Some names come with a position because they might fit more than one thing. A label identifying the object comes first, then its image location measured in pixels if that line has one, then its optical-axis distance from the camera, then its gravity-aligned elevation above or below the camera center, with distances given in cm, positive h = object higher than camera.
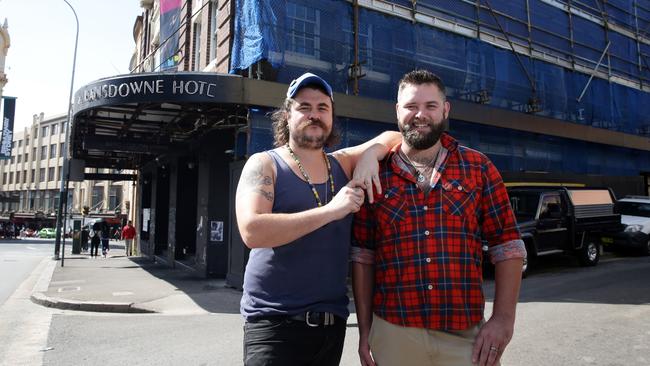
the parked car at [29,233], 4531 -97
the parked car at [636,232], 1459 -21
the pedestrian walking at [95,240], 2033 -74
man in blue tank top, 195 -7
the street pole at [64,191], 1755 +126
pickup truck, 1112 +16
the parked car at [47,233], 4292 -93
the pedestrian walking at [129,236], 2038 -55
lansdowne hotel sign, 960 +281
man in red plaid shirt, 213 -13
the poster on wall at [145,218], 1994 +23
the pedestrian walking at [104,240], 2083 -74
